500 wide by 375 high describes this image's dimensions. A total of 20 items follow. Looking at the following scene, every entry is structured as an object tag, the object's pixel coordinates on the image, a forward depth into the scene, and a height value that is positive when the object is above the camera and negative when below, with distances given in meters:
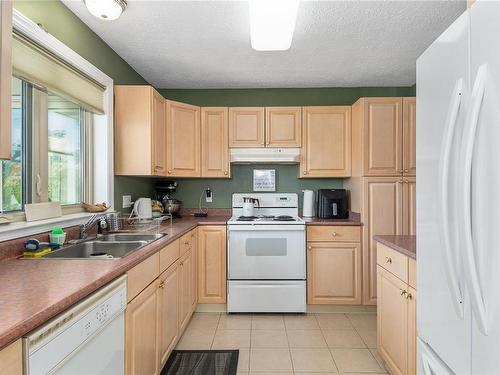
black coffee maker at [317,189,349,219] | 3.29 -0.16
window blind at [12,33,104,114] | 1.61 +0.69
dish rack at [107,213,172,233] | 2.33 -0.28
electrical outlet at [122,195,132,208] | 2.77 -0.11
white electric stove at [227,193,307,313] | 2.95 -0.74
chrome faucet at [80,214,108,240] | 2.02 -0.24
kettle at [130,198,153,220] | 2.74 -0.18
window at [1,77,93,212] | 1.72 +0.24
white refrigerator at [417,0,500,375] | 0.81 -0.03
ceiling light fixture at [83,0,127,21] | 1.82 +1.08
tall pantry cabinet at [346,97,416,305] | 2.93 +0.15
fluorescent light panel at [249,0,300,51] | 1.70 +1.00
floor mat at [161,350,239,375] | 2.04 -1.19
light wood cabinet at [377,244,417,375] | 1.59 -0.73
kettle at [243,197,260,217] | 3.38 -0.20
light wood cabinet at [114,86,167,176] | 2.61 +0.49
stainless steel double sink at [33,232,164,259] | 1.80 -0.35
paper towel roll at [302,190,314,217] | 3.41 -0.16
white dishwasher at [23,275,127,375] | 0.81 -0.46
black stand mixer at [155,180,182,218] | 3.33 -0.09
